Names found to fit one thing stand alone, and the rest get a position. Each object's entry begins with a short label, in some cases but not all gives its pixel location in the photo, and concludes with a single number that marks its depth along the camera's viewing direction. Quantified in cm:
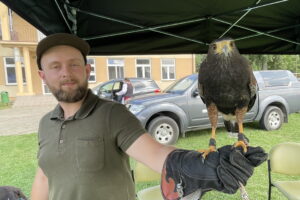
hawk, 98
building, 1539
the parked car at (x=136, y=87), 847
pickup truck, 563
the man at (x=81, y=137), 133
